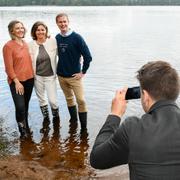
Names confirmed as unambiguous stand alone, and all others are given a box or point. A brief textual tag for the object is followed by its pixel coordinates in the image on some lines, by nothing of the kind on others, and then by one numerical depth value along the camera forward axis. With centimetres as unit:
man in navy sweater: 406
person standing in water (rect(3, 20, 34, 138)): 391
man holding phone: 128
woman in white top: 415
